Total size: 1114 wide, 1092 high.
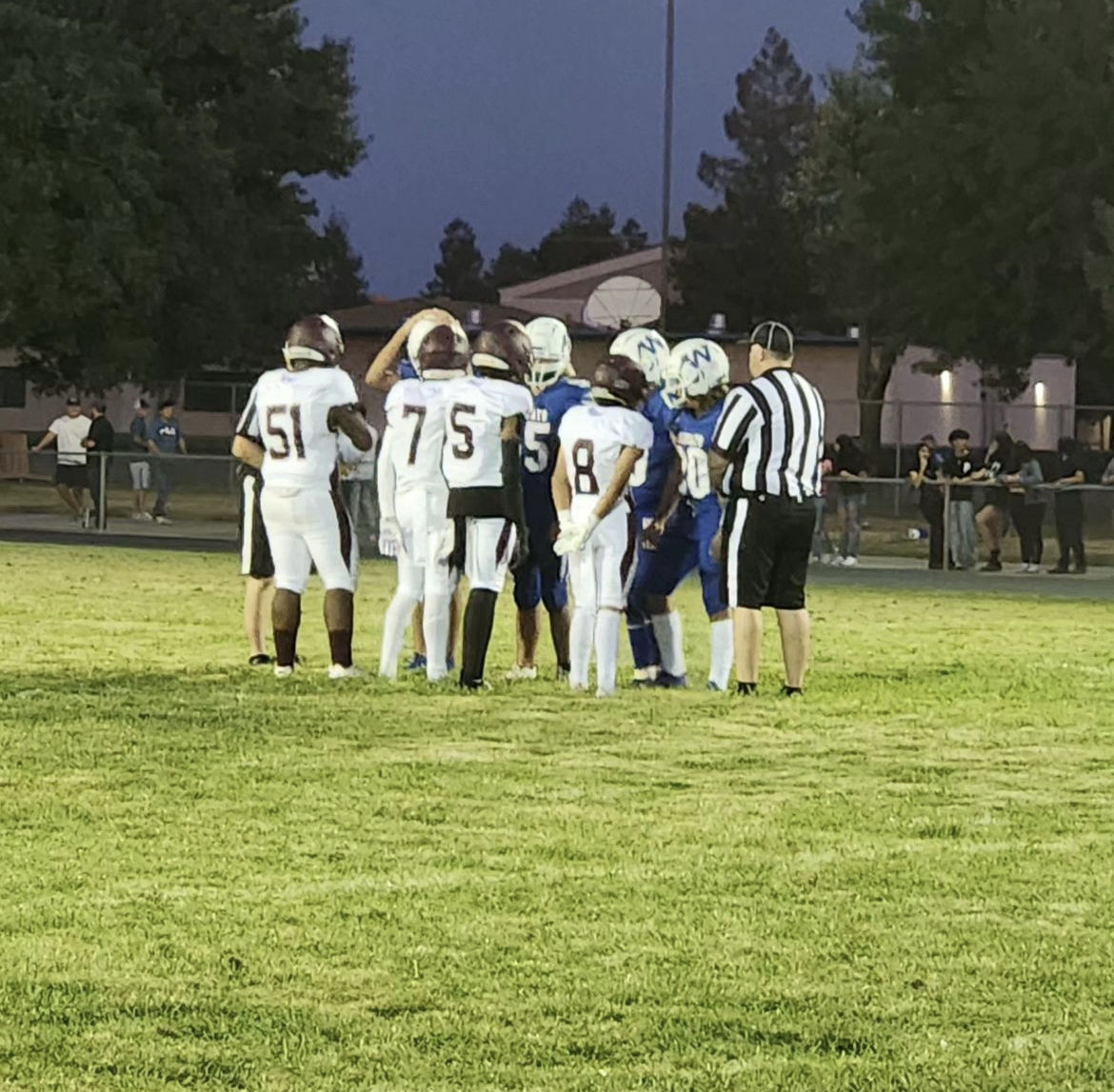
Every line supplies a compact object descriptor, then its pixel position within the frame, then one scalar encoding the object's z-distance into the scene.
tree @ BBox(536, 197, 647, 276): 147.50
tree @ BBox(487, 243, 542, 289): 149.93
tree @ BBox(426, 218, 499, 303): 166.88
